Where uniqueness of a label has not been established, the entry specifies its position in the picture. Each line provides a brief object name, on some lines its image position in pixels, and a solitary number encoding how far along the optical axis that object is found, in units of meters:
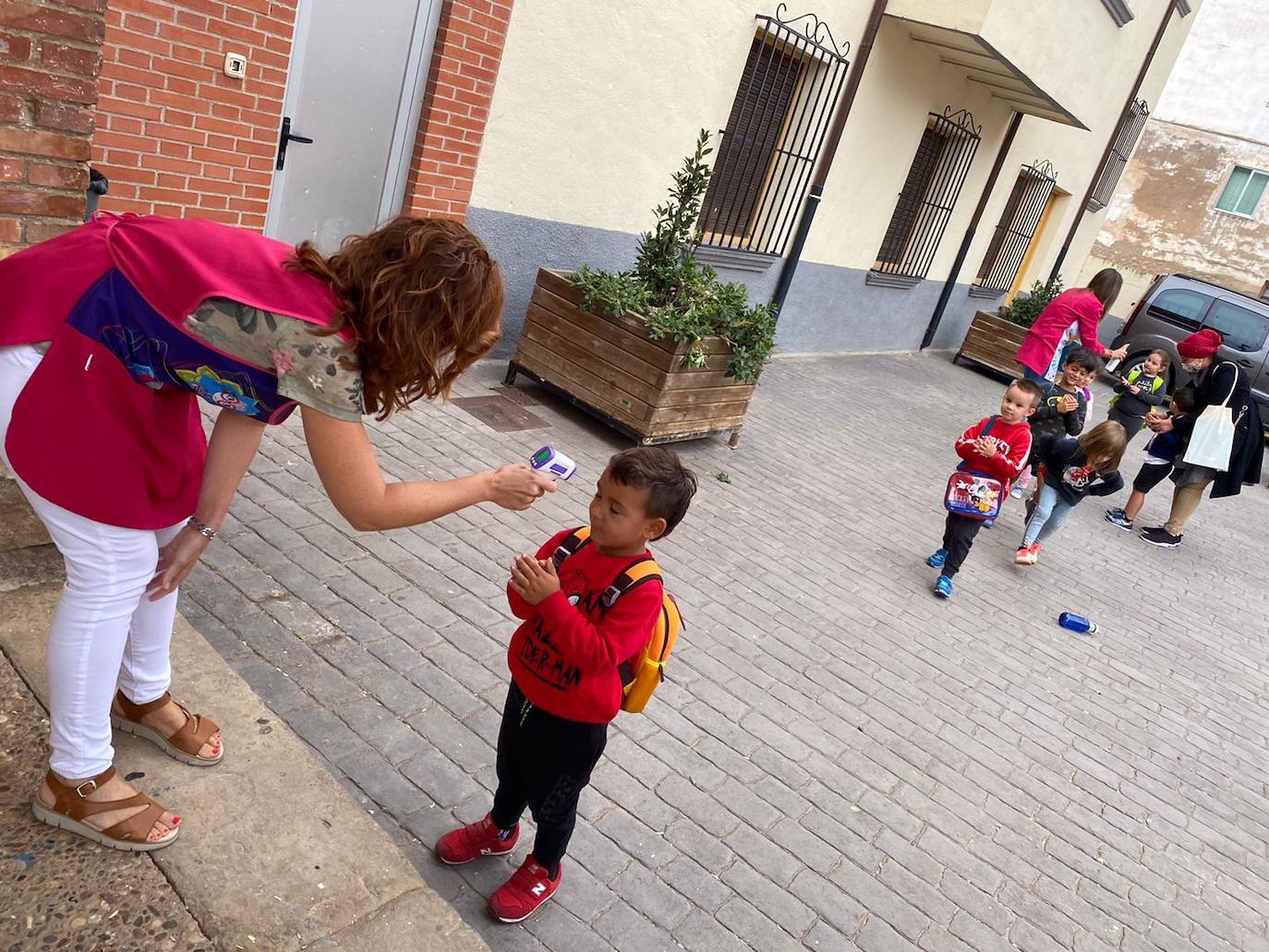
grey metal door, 5.18
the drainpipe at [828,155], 9.14
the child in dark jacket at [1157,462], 7.82
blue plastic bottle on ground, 5.62
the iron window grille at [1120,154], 17.20
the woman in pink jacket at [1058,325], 8.44
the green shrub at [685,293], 6.07
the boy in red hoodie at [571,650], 2.03
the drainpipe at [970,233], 13.47
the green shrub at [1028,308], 14.81
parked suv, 14.64
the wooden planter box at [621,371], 5.93
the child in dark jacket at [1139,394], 7.96
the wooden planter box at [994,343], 13.96
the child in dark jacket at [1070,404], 6.28
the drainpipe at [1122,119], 14.98
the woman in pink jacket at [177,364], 1.65
